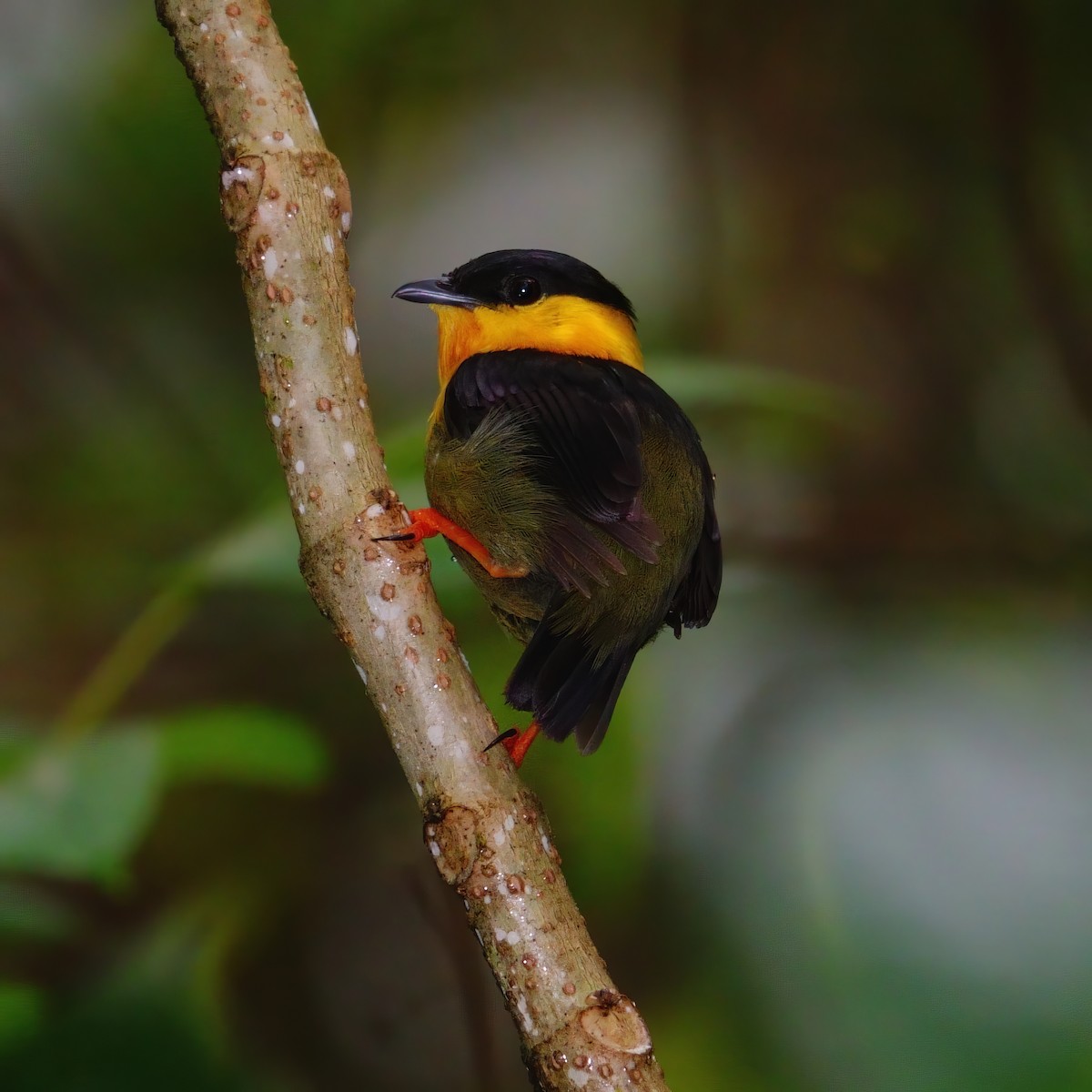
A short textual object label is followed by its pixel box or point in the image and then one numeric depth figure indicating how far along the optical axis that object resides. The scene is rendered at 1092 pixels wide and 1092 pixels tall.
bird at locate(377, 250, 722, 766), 3.62
